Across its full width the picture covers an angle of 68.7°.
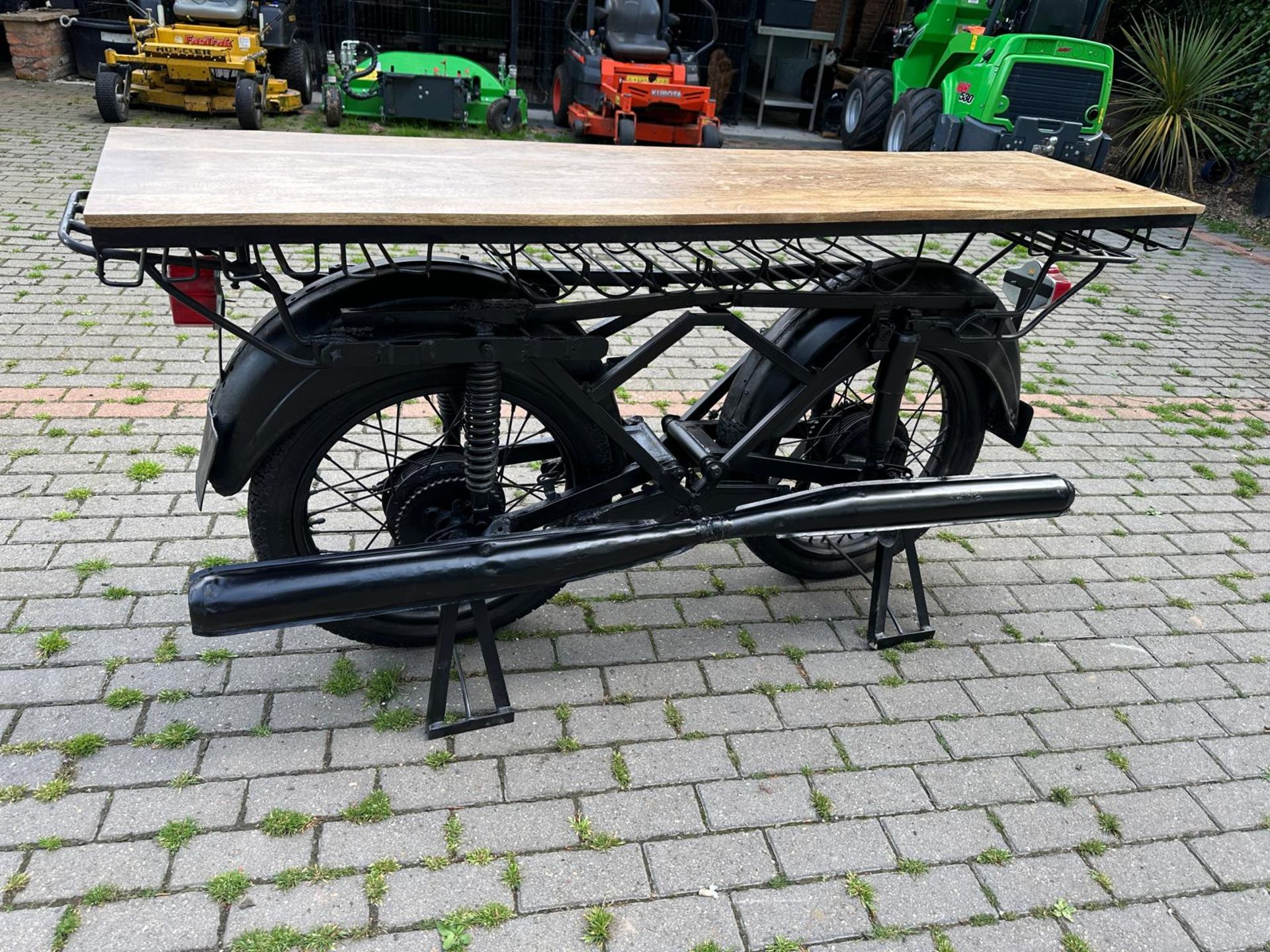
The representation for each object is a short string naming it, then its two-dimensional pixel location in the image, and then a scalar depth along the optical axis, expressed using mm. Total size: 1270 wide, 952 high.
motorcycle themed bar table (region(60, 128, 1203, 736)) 2205
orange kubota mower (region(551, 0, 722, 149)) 9945
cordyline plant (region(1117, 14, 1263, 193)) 10516
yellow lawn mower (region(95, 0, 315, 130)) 9328
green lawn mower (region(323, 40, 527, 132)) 9883
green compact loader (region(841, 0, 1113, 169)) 9125
